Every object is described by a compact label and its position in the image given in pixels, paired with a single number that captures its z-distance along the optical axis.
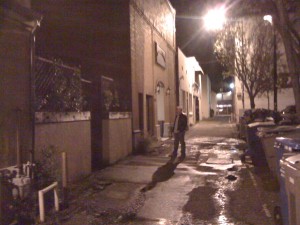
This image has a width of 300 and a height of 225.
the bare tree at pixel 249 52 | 17.53
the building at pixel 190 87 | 21.63
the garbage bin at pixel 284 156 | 3.64
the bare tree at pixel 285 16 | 7.41
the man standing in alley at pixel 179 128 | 10.06
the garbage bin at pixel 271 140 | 6.58
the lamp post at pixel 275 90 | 12.13
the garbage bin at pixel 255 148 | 8.66
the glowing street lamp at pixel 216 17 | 9.35
